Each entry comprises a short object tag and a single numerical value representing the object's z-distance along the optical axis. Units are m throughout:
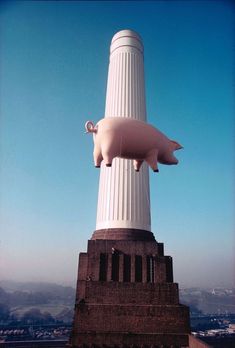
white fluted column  21.66
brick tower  16.77
